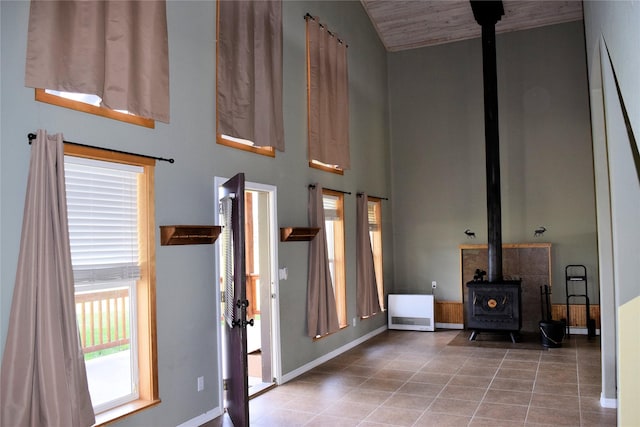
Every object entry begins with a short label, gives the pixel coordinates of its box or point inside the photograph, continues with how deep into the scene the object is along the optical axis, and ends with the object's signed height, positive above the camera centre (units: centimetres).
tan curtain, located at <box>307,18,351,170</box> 670 +183
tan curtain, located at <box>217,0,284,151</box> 504 +166
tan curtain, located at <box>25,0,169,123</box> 329 +129
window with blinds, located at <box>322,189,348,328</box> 743 -23
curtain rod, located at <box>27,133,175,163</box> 322 +64
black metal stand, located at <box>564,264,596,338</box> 809 -90
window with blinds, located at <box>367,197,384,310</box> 884 -5
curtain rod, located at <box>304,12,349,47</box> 664 +276
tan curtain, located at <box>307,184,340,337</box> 641 -58
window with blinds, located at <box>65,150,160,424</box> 366 -24
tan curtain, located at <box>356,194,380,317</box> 777 -49
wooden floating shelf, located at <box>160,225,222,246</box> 423 +3
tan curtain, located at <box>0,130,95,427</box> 298 -44
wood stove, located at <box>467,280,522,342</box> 776 -112
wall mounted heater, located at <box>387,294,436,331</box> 892 -134
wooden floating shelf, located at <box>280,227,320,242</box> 591 +2
